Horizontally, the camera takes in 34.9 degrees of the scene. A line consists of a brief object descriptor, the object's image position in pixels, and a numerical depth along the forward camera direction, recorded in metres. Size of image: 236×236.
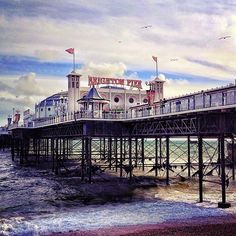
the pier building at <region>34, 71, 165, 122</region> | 64.50
